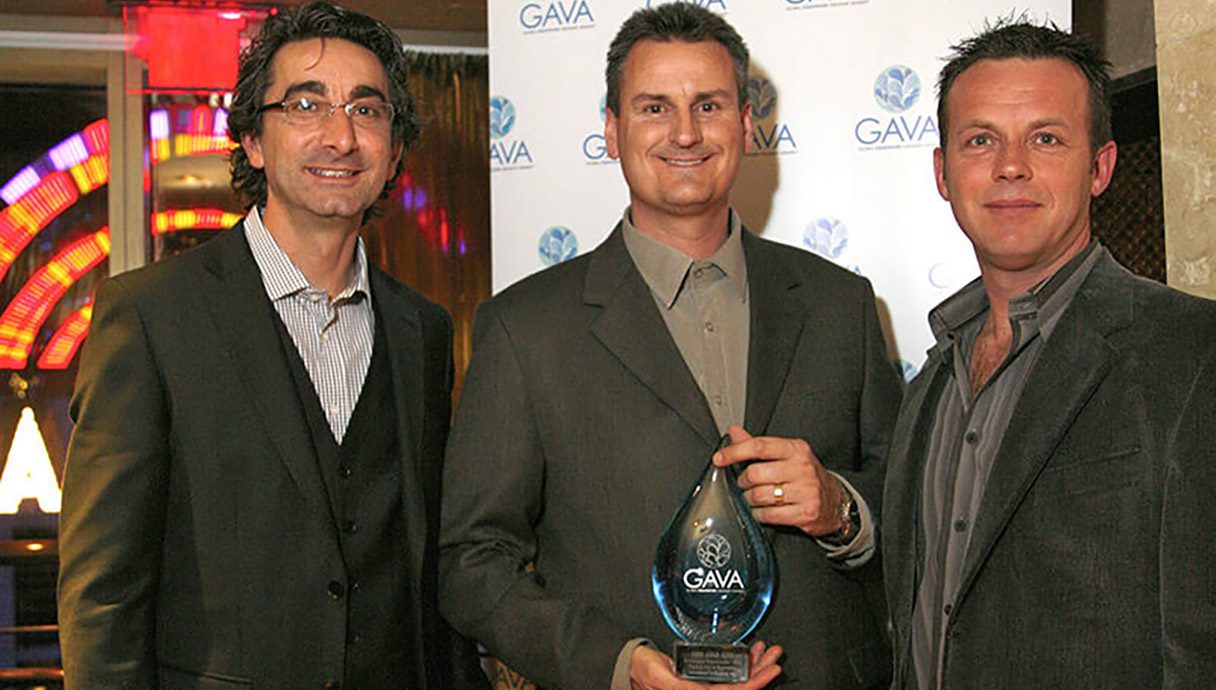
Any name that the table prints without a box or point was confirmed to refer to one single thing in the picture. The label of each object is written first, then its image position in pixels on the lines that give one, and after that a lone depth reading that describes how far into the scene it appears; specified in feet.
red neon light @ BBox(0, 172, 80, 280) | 22.63
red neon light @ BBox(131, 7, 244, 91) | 18.24
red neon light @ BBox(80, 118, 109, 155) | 22.93
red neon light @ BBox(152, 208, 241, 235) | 22.29
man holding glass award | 6.82
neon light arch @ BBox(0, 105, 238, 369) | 22.35
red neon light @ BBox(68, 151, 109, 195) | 22.84
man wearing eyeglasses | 6.87
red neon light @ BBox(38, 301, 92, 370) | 22.38
